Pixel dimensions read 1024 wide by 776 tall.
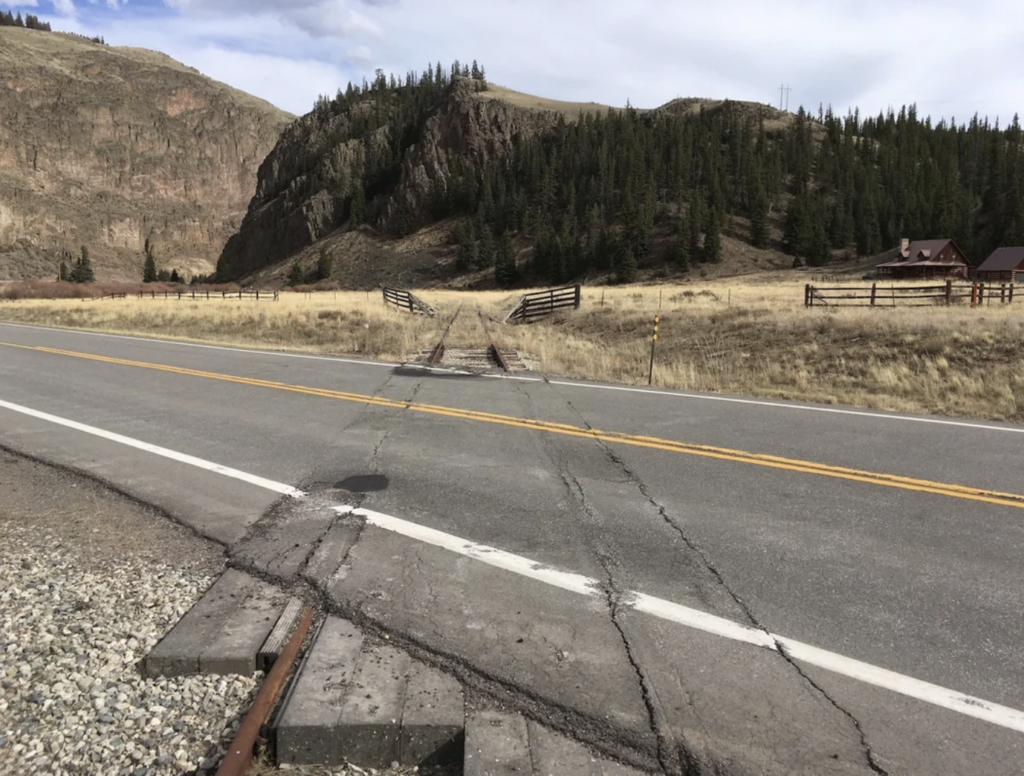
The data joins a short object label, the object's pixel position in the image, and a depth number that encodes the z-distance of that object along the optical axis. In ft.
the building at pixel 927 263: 233.55
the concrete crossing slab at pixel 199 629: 11.19
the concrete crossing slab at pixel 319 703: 9.37
